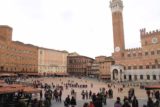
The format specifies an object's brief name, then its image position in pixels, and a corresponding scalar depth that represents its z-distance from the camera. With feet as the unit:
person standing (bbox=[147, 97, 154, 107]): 24.69
